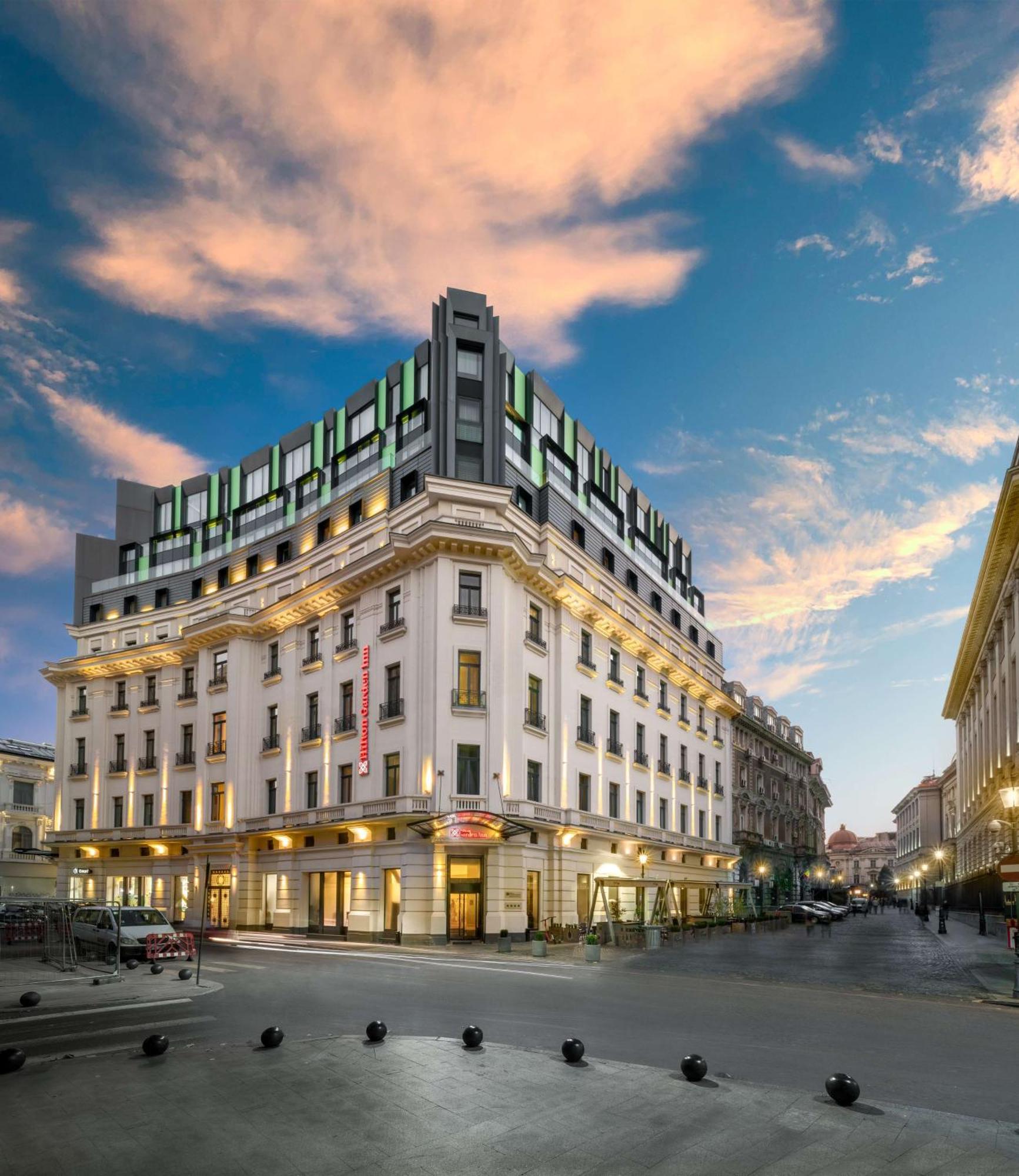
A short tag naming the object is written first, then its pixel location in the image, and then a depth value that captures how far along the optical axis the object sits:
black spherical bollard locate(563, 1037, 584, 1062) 11.34
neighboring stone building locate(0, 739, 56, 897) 83.88
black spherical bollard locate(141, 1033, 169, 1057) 11.97
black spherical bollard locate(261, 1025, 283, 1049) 12.34
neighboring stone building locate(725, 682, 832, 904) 83.88
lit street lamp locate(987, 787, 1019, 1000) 25.19
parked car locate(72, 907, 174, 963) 28.28
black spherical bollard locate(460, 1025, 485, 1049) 12.18
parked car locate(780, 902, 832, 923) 66.24
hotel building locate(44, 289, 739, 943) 40.09
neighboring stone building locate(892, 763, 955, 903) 140.62
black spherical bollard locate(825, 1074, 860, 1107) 9.43
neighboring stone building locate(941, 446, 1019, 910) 45.83
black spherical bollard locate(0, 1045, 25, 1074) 11.31
